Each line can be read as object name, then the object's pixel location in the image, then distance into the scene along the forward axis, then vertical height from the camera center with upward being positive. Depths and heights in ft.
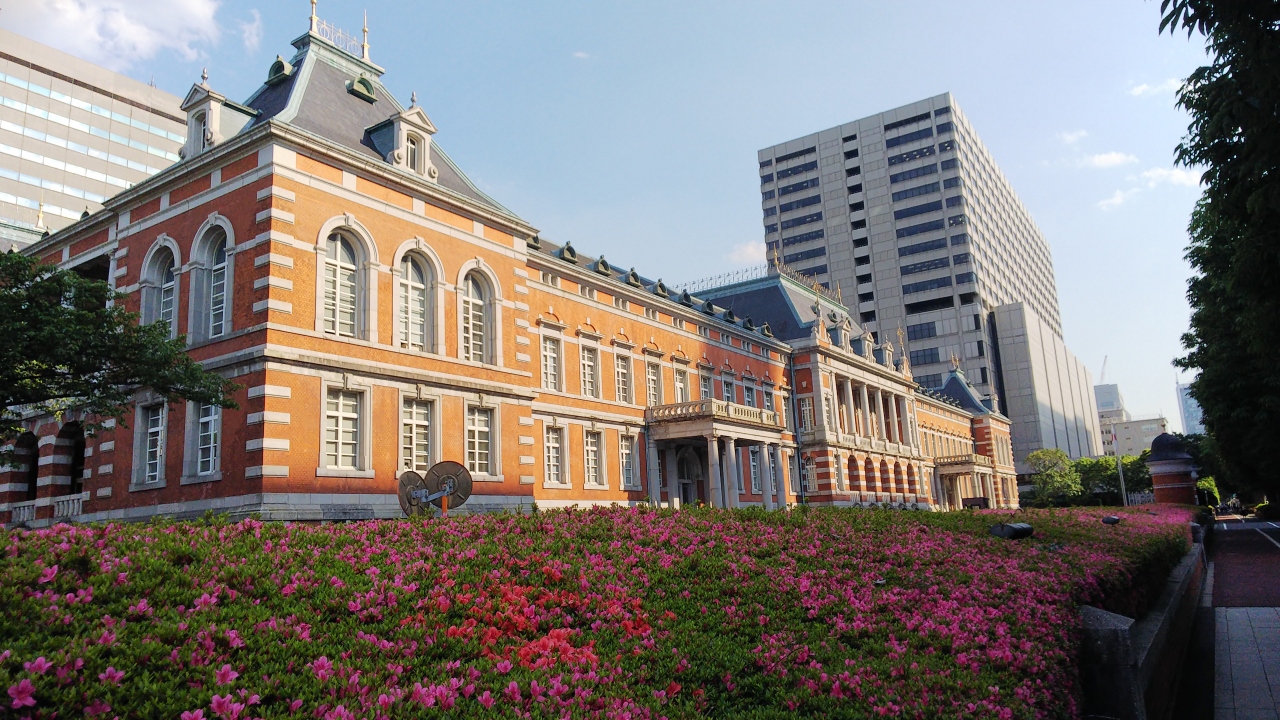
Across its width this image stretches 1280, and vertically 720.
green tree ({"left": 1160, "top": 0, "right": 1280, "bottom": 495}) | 28.71 +13.34
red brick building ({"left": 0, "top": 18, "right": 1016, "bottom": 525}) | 68.13 +17.78
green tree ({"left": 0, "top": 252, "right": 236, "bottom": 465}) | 57.98 +12.47
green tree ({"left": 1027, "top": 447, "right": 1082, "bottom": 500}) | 263.29 +0.88
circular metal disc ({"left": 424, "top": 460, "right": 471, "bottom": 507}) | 51.90 +1.75
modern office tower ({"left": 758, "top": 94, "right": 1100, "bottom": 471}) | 325.21 +99.74
